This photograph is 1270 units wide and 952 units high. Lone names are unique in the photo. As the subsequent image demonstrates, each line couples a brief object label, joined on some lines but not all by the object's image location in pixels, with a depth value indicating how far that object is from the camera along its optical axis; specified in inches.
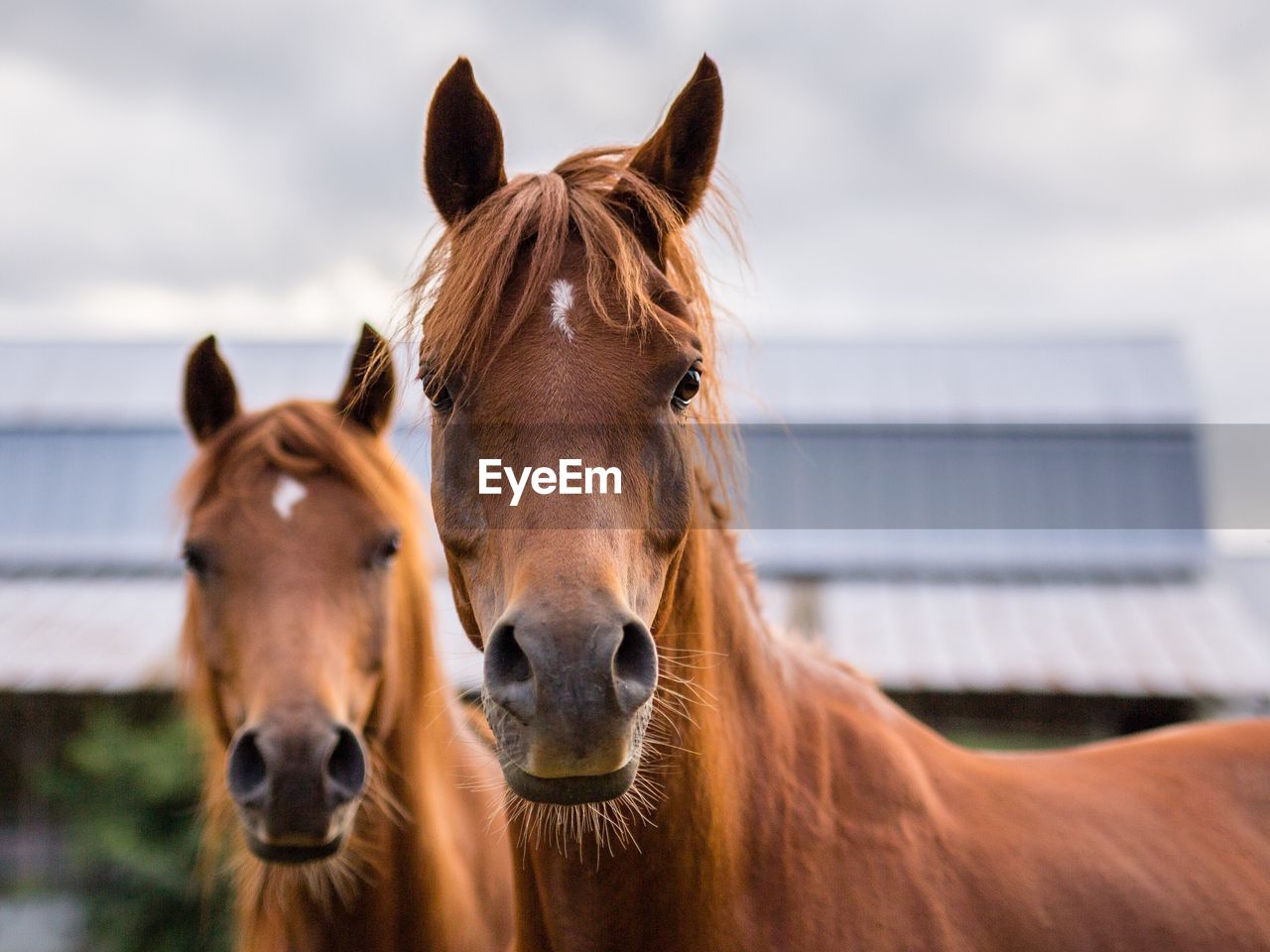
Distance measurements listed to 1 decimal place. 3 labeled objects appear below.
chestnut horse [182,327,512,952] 112.3
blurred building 463.5
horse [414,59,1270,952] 64.2
